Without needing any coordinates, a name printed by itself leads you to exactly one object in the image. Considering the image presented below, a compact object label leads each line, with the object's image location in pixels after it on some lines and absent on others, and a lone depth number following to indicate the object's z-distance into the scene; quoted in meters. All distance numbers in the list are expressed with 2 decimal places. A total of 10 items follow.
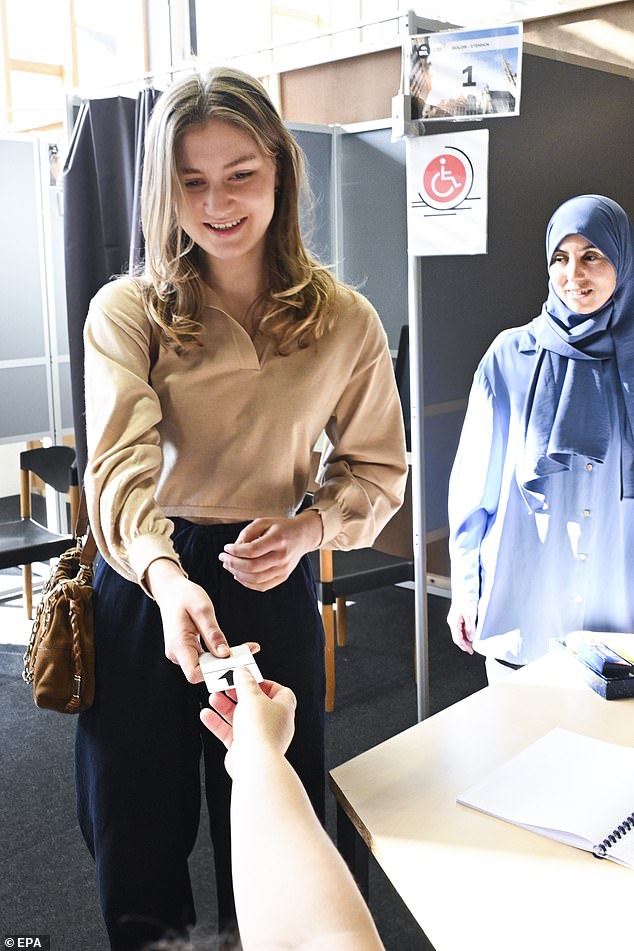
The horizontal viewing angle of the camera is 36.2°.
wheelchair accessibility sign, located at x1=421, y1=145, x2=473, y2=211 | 2.07
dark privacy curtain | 3.09
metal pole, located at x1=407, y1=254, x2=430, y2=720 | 2.25
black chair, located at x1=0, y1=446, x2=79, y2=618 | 3.69
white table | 1.06
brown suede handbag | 1.45
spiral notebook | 1.22
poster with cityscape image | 1.88
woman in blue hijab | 1.92
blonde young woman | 1.37
